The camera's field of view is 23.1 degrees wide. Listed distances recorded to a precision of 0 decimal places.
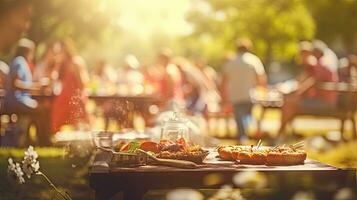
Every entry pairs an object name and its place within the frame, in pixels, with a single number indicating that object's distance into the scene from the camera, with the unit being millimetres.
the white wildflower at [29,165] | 5262
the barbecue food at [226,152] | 5578
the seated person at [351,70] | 13943
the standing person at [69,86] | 10117
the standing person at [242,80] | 12375
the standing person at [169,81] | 11819
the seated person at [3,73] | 11500
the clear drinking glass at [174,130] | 6387
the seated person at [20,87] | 10938
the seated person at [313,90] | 12500
